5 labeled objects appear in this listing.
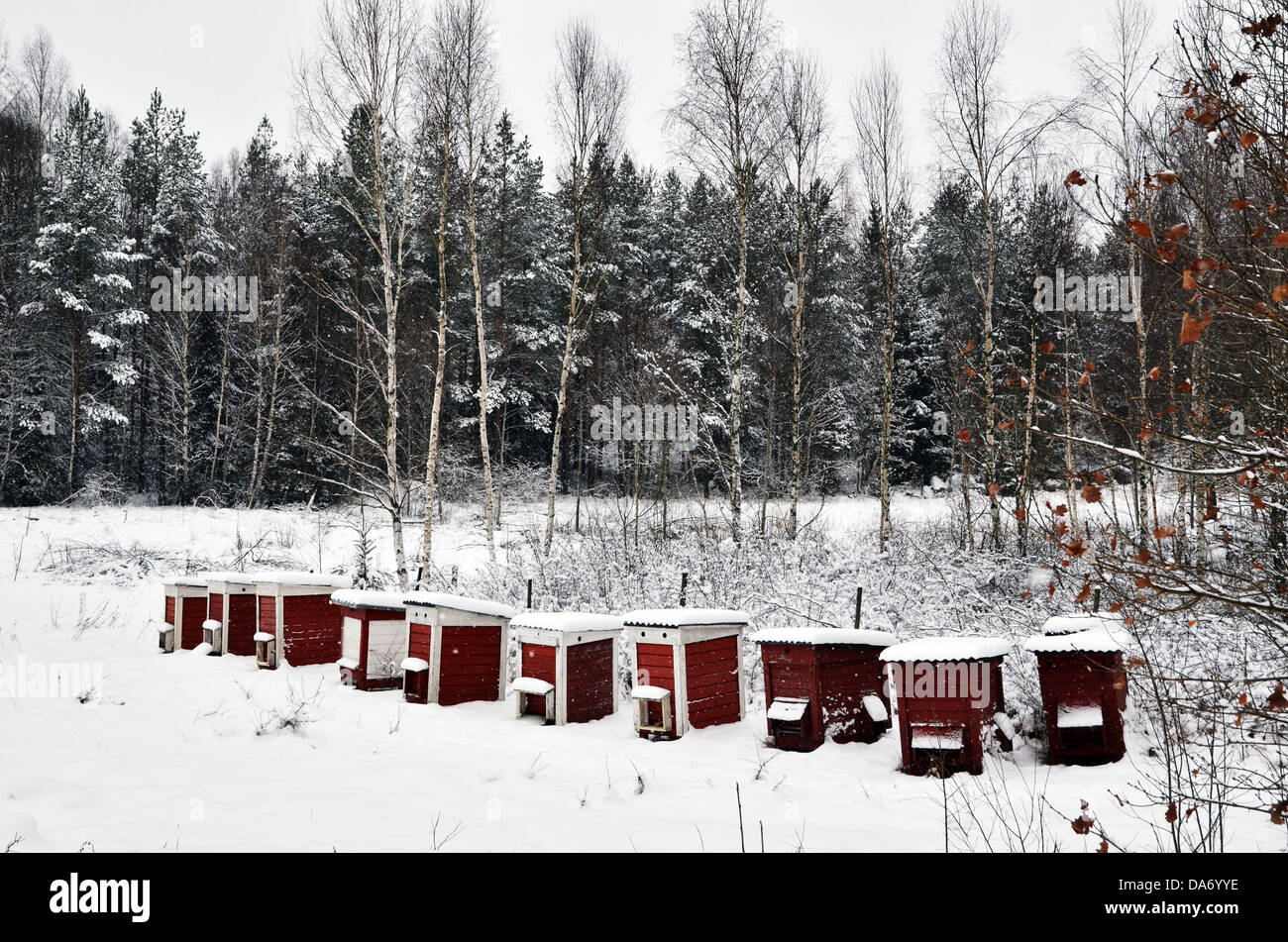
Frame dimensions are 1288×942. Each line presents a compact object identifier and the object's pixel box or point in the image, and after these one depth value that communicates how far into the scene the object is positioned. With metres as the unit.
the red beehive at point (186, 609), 11.09
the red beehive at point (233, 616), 10.61
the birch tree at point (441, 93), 14.77
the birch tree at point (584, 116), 16.19
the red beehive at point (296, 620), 9.64
